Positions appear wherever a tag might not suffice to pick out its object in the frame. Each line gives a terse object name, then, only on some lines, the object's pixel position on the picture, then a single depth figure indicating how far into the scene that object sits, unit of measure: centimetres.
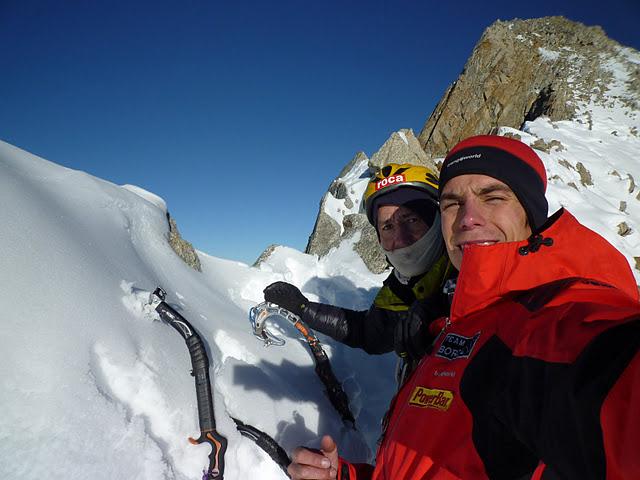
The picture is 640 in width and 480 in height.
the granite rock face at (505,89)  1937
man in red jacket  30
